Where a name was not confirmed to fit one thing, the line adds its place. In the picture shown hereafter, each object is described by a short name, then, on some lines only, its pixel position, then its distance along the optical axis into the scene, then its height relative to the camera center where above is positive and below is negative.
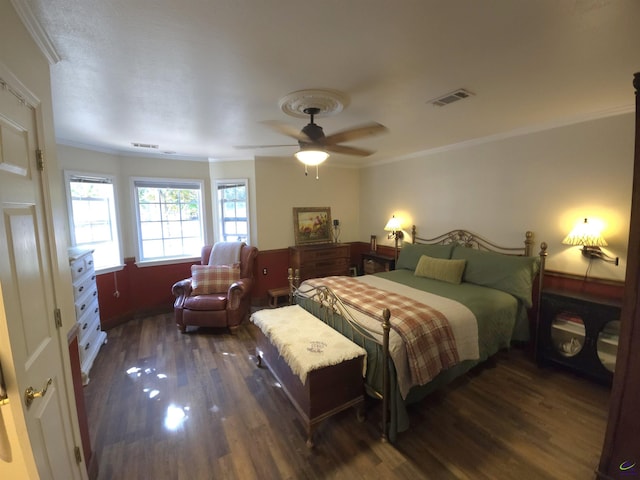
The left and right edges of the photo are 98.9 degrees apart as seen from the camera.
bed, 2.01 -0.89
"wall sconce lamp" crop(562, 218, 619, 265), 2.53 -0.29
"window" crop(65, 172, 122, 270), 3.54 +0.05
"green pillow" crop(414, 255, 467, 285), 3.33 -0.72
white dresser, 2.71 -0.95
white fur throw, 1.94 -1.00
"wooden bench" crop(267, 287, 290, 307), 4.55 -1.31
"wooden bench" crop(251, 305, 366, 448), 1.93 -1.14
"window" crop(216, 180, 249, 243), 4.71 +0.11
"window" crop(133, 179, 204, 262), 4.32 +0.00
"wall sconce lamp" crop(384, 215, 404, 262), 4.61 -0.25
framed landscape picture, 4.97 -0.19
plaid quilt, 2.02 -0.93
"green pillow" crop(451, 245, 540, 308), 2.91 -0.68
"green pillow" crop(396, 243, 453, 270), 3.73 -0.57
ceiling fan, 2.15 +0.63
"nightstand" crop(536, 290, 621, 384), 2.46 -1.19
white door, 0.98 -0.38
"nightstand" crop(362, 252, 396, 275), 4.62 -0.87
